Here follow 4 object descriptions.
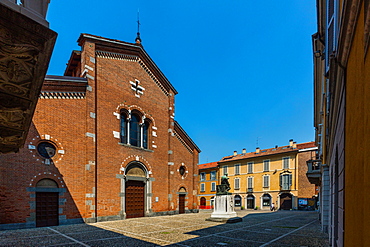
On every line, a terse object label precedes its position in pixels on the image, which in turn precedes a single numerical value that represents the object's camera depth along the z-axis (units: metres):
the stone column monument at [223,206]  15.62
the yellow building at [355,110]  1.51
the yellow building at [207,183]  45.72
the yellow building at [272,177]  34.47
